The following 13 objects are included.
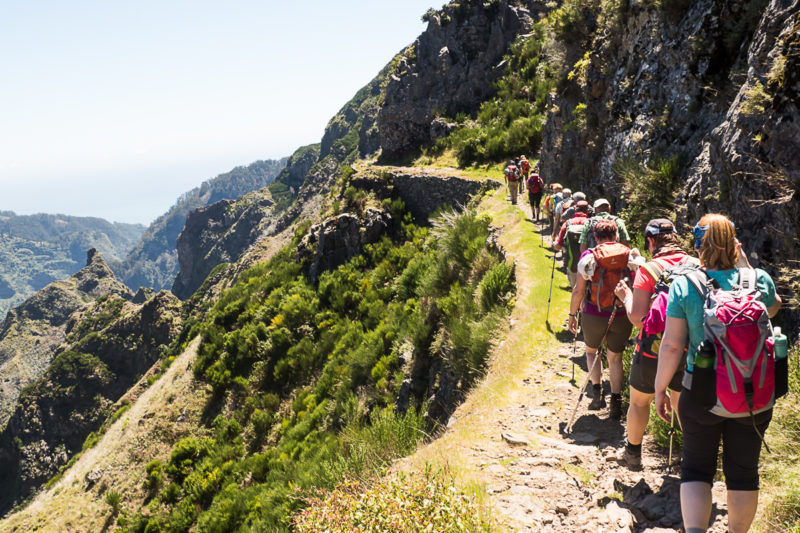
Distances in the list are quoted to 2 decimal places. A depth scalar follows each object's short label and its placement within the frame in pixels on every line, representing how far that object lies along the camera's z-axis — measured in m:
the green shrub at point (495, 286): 8.70
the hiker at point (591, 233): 5.22
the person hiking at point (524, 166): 15.16
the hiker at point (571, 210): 7.12
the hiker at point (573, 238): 6.13
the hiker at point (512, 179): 14.40
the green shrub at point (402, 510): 2.83
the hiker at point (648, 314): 2.95
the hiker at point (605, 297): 4.11
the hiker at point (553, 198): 8.98
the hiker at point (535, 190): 11.95
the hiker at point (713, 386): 2.24
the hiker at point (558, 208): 8.20
